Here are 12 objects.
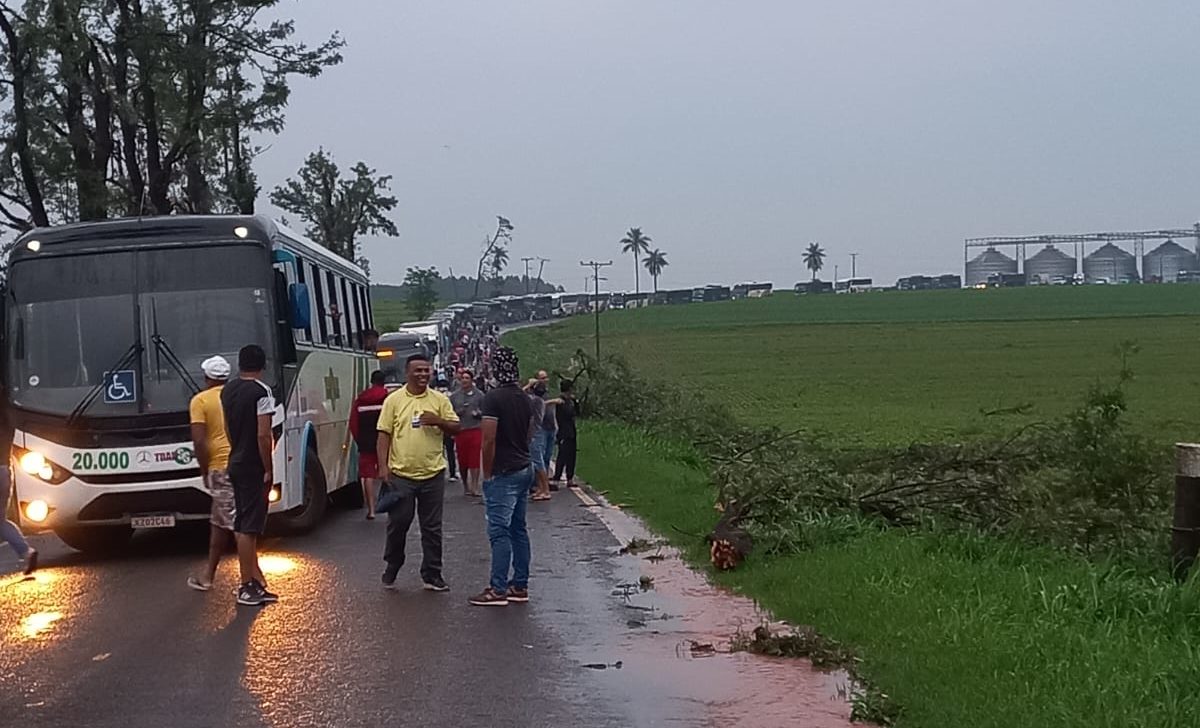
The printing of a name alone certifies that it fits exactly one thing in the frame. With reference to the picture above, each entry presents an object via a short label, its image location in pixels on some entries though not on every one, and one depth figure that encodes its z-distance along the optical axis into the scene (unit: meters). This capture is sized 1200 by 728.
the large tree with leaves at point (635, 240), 197.88
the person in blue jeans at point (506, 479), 11.12
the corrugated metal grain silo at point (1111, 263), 172.88
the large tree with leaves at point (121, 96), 30.05
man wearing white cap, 11.78
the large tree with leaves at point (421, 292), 97.88
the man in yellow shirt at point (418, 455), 11.69
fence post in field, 10.79
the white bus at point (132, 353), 13.73
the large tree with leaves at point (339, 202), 67.00
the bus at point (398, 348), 35.78
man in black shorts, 11.28
